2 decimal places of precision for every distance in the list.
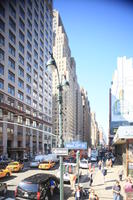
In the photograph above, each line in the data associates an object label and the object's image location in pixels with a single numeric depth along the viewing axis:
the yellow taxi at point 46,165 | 25.48
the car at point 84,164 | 27.29
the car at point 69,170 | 16.03
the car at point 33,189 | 9.82
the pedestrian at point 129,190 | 10.70
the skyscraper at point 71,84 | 112.19
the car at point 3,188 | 11.71
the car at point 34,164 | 27.29
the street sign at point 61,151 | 8.09
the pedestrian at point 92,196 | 9.63
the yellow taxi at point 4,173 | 17.34
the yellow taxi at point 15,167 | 22.52
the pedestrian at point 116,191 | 10.28
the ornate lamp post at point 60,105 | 8.03
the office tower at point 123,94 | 63.00
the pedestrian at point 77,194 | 10.94
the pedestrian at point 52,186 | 11.48
